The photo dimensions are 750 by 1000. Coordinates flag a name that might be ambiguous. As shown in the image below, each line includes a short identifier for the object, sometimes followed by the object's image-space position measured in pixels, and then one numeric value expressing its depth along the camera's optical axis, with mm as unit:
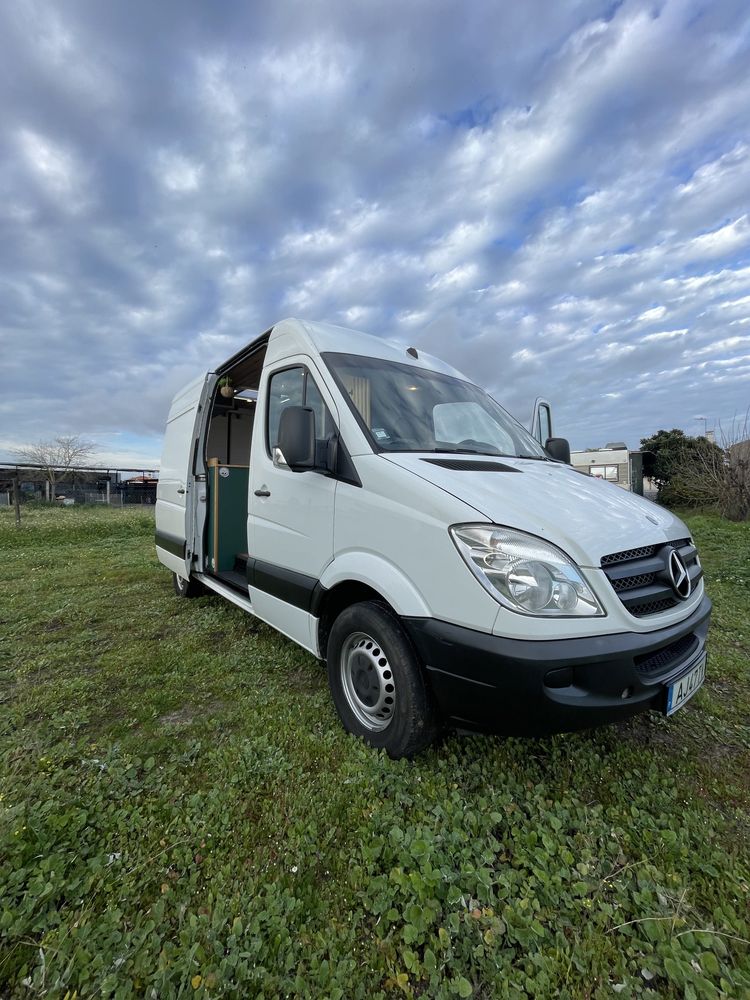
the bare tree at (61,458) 37375
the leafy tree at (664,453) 19816
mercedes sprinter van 1741
